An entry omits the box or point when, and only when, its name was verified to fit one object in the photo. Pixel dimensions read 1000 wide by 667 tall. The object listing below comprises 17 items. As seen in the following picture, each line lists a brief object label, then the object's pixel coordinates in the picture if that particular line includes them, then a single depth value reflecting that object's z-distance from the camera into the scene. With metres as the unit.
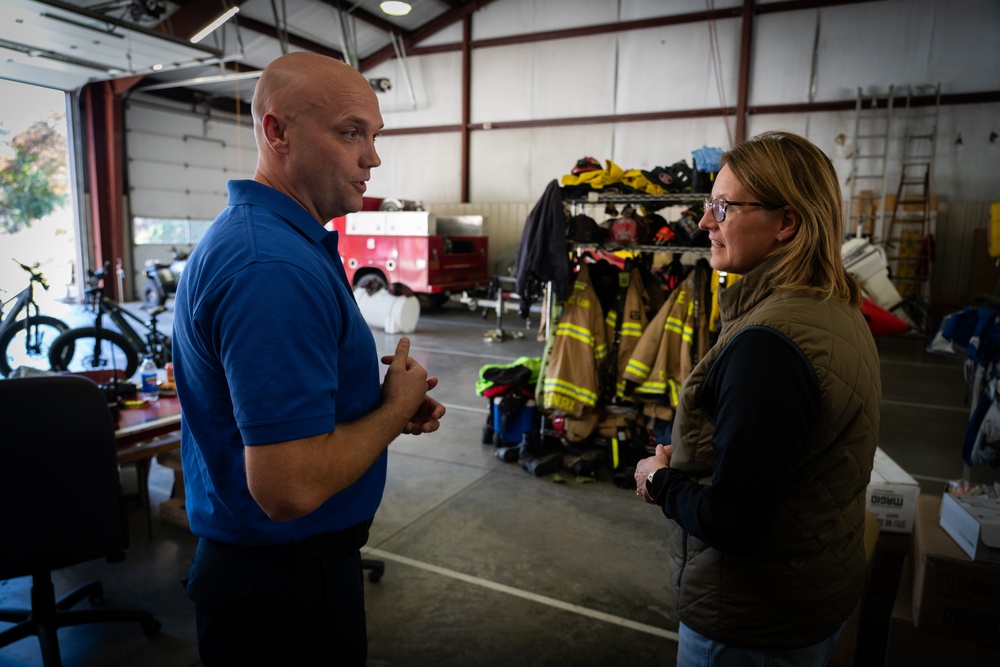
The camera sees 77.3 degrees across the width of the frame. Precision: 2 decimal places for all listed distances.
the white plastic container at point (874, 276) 9.76
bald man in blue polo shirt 0.95
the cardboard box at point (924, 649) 2.12
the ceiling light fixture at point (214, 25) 7.78
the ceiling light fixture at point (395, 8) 10.75
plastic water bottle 3.69
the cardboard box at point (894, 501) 3.10
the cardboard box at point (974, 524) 2.15
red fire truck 12.03
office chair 2.20
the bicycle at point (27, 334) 6.29
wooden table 3.11
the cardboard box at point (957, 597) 2.13
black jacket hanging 4.76
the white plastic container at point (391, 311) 10.63
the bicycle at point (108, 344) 6.26
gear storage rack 4.74
